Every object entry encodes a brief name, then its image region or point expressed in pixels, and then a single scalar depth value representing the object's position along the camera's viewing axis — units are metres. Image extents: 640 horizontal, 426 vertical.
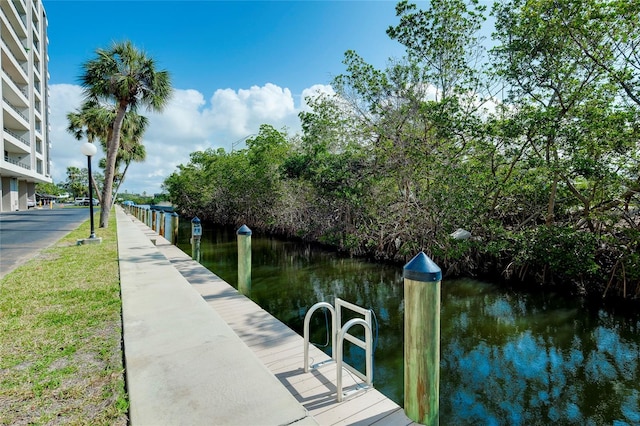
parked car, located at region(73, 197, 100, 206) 66.16
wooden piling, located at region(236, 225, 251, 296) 6.60
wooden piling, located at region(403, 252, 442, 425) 2.62
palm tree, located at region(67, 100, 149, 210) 16.61
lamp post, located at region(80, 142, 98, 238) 10.52
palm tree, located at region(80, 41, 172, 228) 13.92
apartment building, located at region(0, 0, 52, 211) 27.78
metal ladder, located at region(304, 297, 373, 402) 2.98
